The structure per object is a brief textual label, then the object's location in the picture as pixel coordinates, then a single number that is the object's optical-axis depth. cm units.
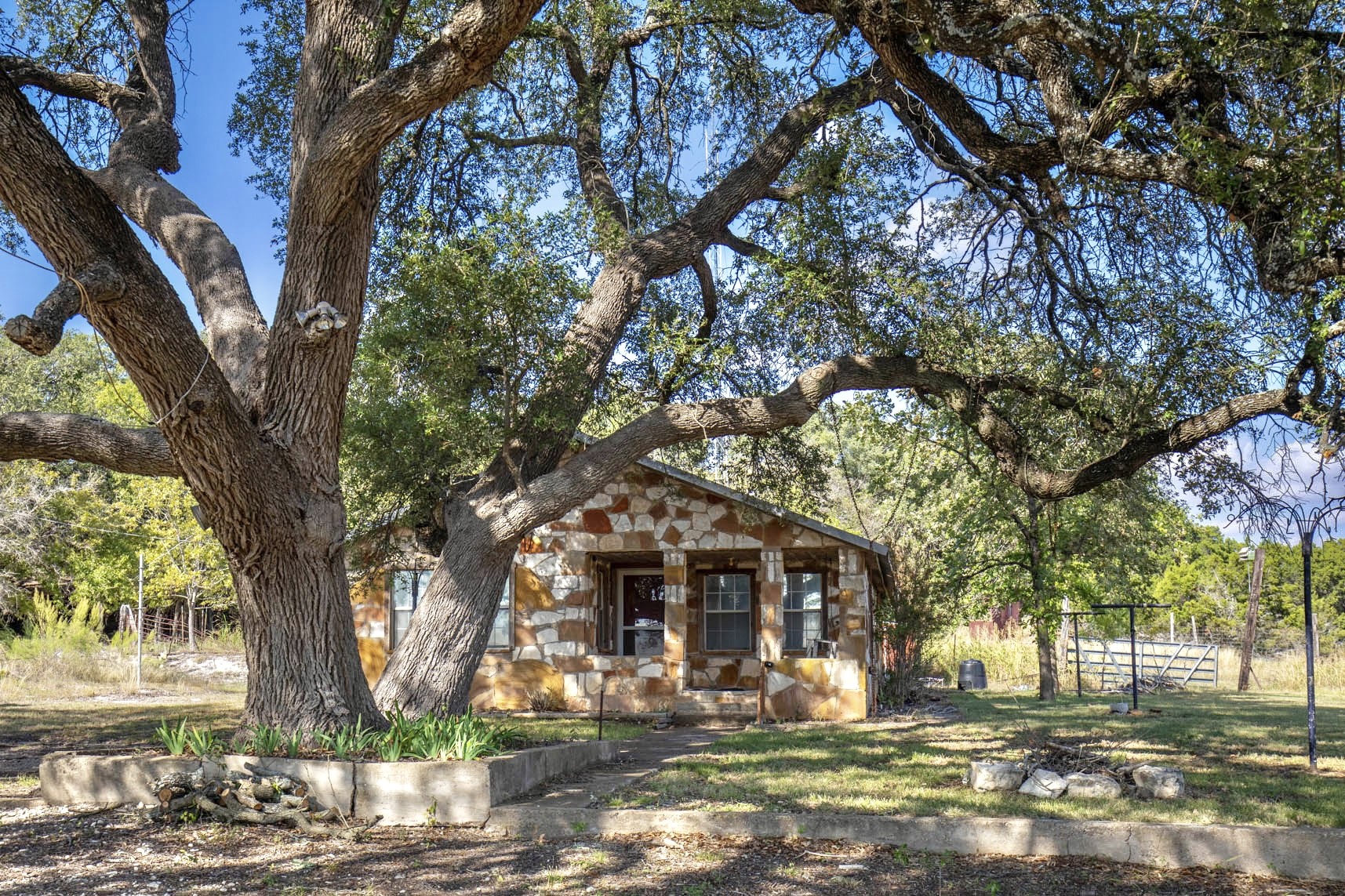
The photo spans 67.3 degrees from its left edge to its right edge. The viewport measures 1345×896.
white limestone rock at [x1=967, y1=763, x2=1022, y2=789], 754
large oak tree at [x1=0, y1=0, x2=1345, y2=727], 612
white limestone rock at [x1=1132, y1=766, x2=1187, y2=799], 726
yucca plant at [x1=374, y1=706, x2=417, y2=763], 716
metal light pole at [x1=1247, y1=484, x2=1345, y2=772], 769
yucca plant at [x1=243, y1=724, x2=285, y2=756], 722
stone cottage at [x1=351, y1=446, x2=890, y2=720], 1495
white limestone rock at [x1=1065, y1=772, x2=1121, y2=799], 721
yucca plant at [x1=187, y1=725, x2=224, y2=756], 735
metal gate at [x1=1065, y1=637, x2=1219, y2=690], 2248
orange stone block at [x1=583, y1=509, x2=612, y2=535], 1576
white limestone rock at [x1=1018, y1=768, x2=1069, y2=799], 726
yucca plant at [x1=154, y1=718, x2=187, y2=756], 746
